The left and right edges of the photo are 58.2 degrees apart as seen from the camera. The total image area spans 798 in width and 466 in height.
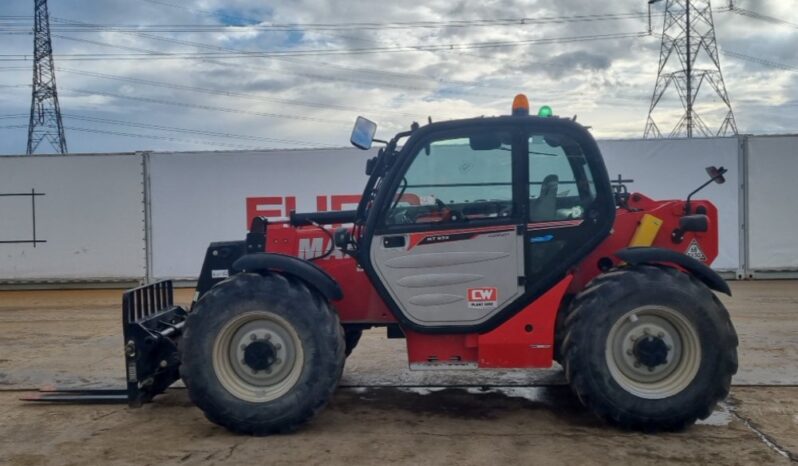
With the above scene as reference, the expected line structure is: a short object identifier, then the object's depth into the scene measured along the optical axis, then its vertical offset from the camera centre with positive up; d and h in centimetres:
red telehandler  484 -47
